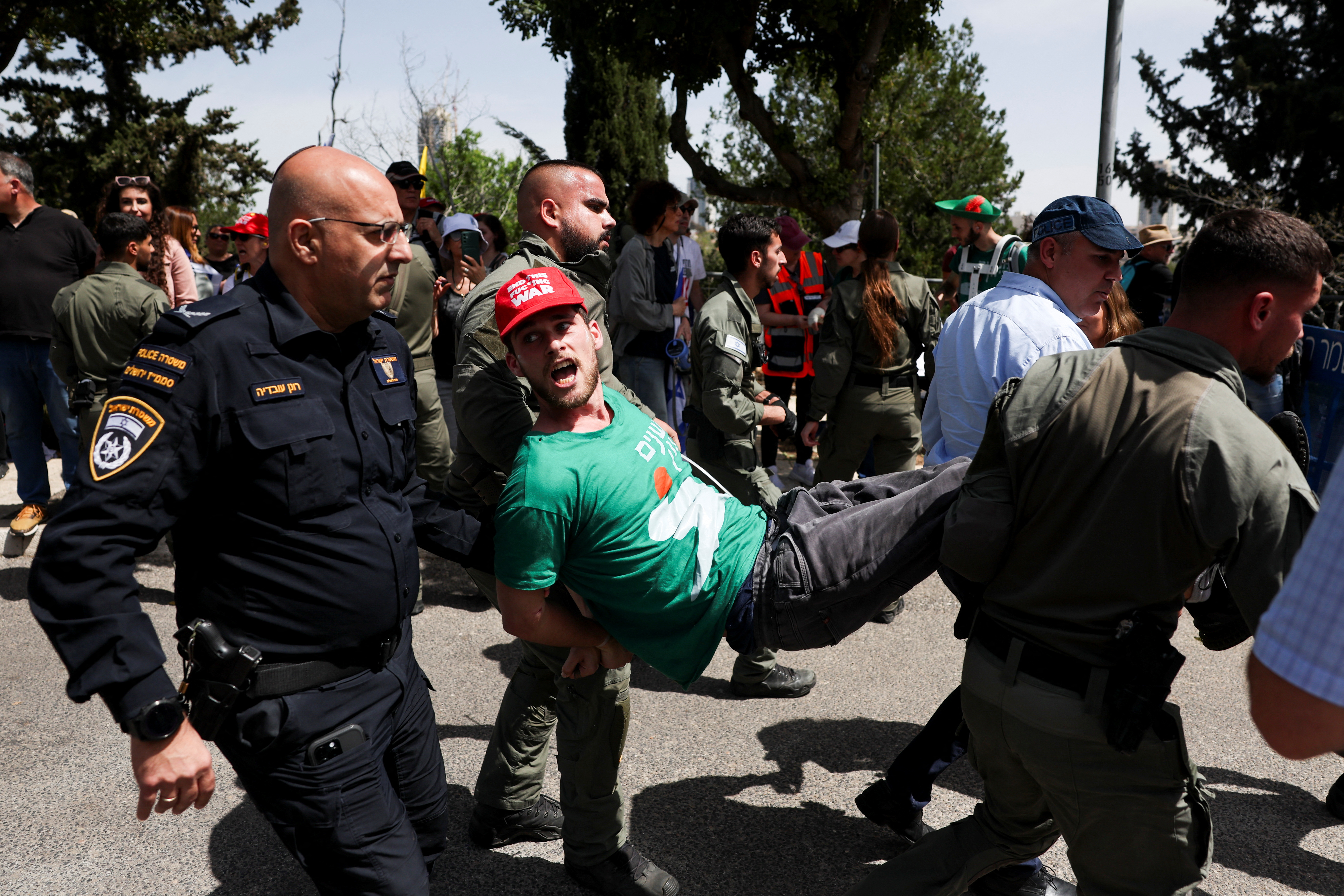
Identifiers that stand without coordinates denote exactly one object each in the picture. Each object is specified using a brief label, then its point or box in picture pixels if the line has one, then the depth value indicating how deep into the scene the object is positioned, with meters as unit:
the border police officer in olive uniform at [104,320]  5.43
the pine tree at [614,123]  21.38
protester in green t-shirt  2.15
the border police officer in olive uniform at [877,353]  5.18
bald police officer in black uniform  1.68
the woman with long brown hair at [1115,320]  3.92
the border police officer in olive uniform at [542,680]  2.74
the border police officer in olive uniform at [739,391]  4.23
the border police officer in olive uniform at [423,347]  5.16
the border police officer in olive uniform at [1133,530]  1.70
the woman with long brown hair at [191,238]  7.21
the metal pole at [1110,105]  6.90
